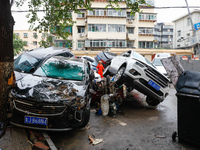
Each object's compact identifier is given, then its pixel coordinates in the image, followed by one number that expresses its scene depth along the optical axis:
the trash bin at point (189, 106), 3.16
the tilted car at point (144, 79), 5.58
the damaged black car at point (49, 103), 3.30
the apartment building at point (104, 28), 30.88
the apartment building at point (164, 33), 67.00
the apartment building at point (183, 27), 33.41
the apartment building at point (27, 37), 51.03
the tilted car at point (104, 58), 12.56
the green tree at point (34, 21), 3.66
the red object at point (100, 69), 10.82
